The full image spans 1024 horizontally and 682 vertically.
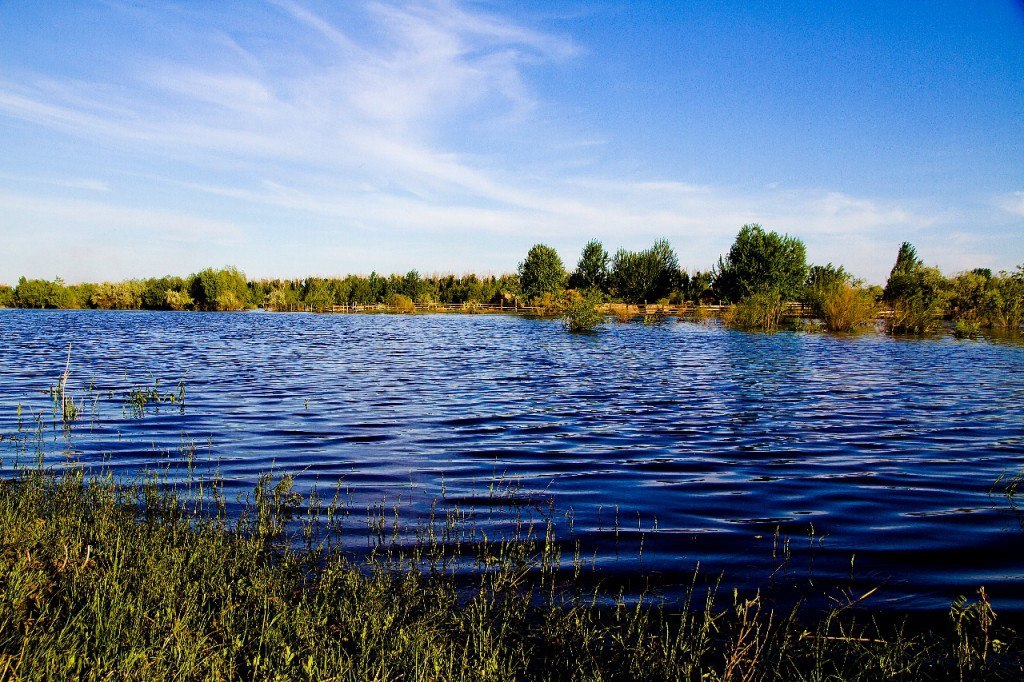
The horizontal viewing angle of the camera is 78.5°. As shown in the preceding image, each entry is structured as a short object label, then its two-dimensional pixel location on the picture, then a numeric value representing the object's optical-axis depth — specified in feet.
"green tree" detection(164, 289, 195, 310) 371.76
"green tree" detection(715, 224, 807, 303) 235.40
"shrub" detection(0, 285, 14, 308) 401.90
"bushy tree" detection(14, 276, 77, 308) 383.80
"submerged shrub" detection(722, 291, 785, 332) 158.61
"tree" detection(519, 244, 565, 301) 316.60
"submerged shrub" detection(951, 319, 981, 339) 131.95
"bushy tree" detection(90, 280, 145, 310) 385.91
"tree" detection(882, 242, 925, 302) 182.66
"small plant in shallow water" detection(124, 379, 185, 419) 45.96
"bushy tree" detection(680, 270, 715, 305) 275.80
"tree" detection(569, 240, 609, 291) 295.89
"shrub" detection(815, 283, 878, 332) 140.77
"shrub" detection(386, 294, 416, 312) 329.93
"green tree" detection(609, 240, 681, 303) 280.31
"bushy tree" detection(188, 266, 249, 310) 381.40
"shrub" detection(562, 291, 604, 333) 148.77
